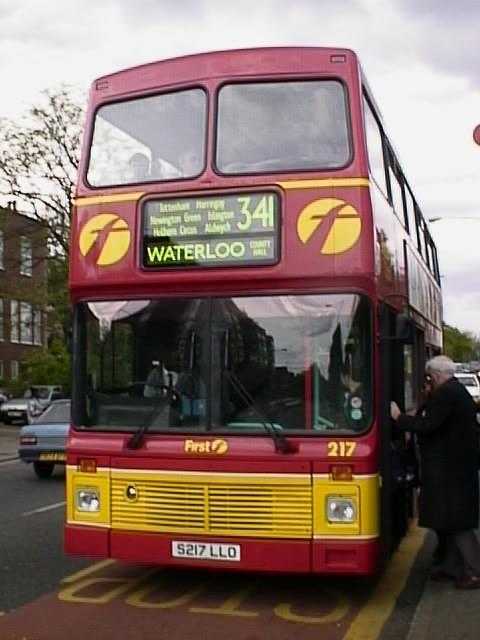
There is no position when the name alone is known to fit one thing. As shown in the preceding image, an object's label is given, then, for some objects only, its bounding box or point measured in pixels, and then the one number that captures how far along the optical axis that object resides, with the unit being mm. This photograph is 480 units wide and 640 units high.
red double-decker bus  7262
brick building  39469
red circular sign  8945
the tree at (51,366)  43969
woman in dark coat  7957
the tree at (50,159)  37344
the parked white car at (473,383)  39219
